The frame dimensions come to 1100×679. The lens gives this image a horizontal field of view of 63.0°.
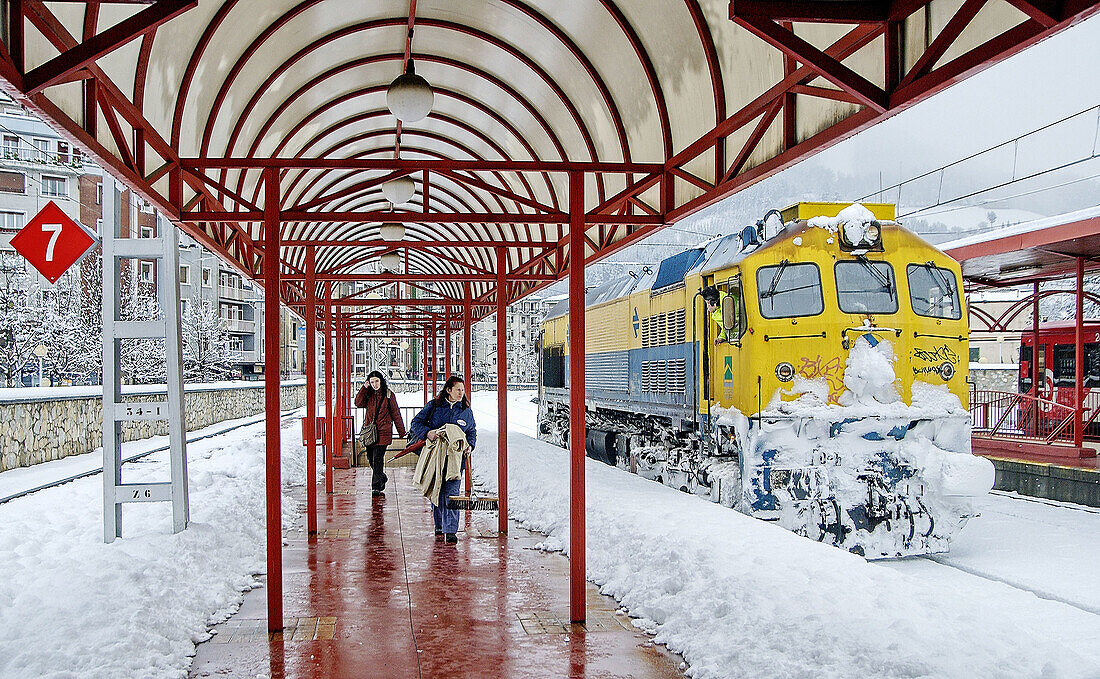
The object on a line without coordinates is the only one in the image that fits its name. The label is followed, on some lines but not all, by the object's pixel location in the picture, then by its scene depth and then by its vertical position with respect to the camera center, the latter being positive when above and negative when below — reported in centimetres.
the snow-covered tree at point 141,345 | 3803 +64
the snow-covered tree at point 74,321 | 3562 +157
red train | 2119 -49
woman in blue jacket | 964 -71
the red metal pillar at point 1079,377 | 1615 -50
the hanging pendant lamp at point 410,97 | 622 +181
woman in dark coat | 1300 -85
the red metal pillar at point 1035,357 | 2028 -16
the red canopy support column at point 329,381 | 1267 -33
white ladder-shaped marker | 869 +12
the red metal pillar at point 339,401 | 1894 -99
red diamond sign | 761 +101
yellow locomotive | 1041 -40
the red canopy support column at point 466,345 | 1338 +19
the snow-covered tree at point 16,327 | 3153 +117
